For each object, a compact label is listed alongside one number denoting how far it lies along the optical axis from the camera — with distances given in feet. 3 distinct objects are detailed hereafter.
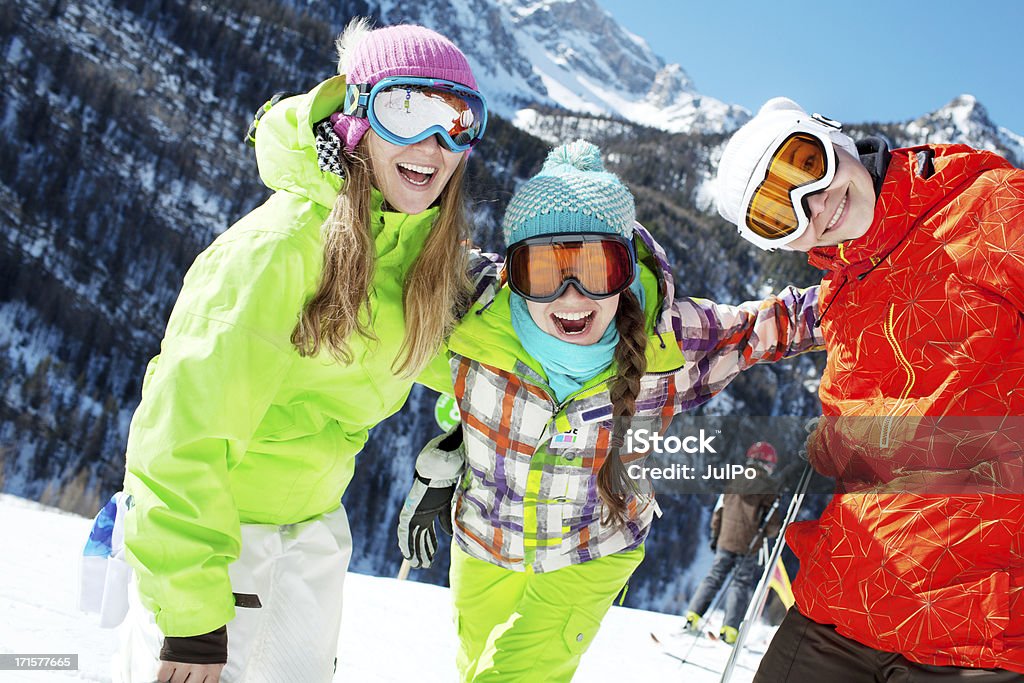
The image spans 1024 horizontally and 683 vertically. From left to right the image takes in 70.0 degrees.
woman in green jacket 4.81
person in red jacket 4.85
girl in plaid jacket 6.30
